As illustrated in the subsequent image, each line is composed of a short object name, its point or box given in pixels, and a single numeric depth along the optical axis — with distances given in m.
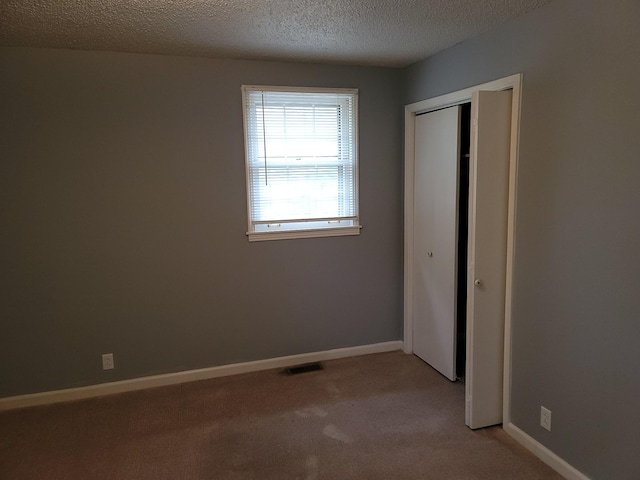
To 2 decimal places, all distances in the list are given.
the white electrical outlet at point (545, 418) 2.31
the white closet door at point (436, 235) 3.09
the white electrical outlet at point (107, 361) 3.14
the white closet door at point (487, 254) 2.41
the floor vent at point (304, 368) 3.45
